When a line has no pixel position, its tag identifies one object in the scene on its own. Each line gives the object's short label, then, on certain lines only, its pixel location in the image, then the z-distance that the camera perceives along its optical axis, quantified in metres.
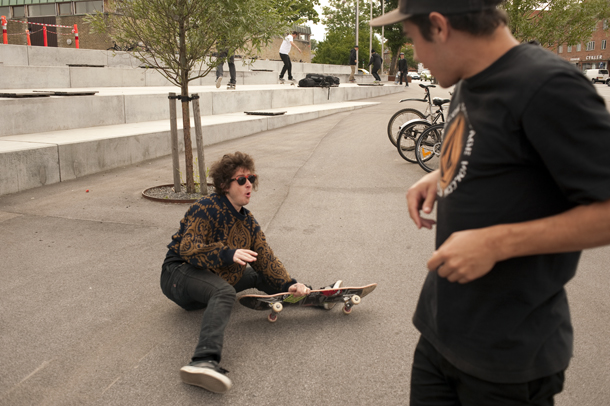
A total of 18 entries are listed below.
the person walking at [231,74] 16.47
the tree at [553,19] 15.70
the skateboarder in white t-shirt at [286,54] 20.10
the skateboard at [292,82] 23.98
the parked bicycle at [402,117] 10.62
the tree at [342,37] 74.88
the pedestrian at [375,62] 36.70
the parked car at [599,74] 68.38
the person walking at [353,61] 37.94
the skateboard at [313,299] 3.79
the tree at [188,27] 7.05
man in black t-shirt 1.20
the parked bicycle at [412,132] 9.83
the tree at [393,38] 63.09
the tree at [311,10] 56.77
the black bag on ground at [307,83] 22.94
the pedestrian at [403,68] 41.53
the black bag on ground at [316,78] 23.42
